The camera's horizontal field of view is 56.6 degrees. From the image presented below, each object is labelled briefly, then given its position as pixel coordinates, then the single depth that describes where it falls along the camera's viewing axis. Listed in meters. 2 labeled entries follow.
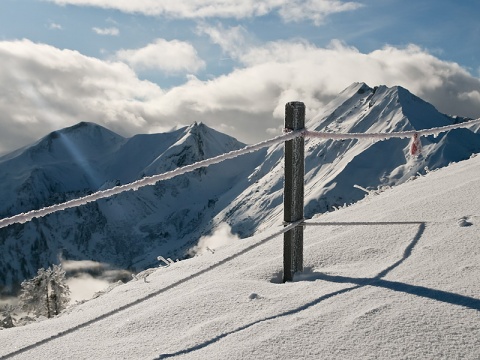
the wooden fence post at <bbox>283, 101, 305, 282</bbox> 4.51
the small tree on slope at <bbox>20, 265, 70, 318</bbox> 32.75
